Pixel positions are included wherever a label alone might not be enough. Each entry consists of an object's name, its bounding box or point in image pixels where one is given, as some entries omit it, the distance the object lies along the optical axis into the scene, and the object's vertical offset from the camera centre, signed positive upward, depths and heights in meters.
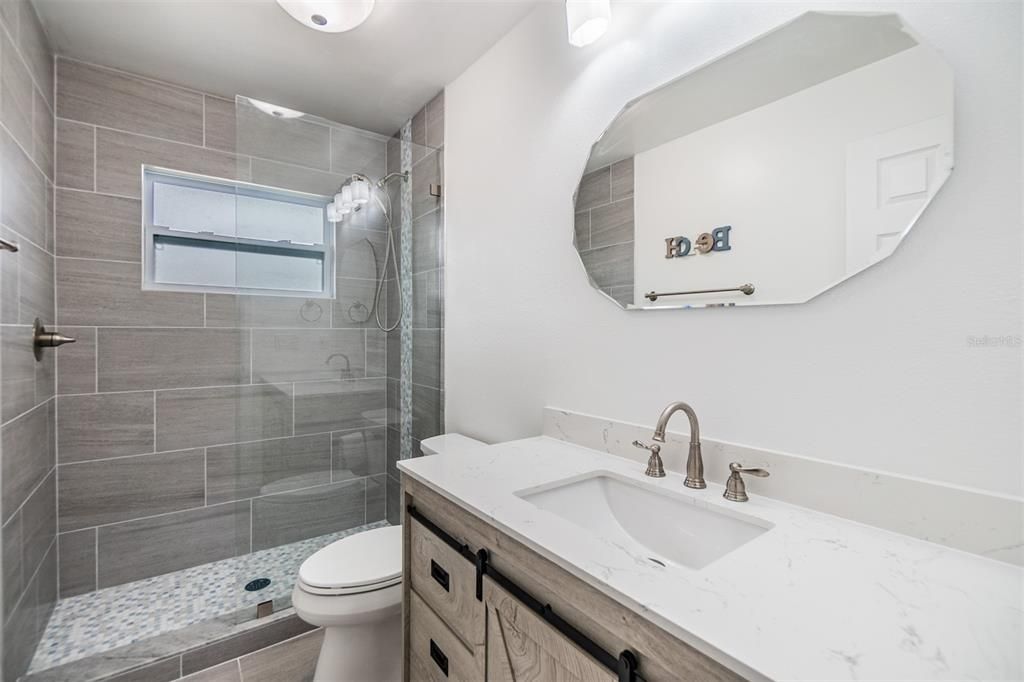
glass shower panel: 1.87 -0.06
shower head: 2.12 +0.77
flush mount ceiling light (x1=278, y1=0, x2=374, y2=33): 1.49 +1.11
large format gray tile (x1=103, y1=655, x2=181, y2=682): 1.54 -1.18
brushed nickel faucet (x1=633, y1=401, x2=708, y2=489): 1.01 -0.28
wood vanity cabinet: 0.61 -0.51
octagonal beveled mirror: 0.82 +0.38
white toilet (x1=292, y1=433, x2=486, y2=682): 1.40 -0.87
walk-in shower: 1.87 -0.15
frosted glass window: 1.87 +0.46
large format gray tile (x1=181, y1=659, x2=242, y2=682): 1.61 -1.24
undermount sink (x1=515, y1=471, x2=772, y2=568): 0.93 -0.42
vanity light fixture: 1.21 +0.88
